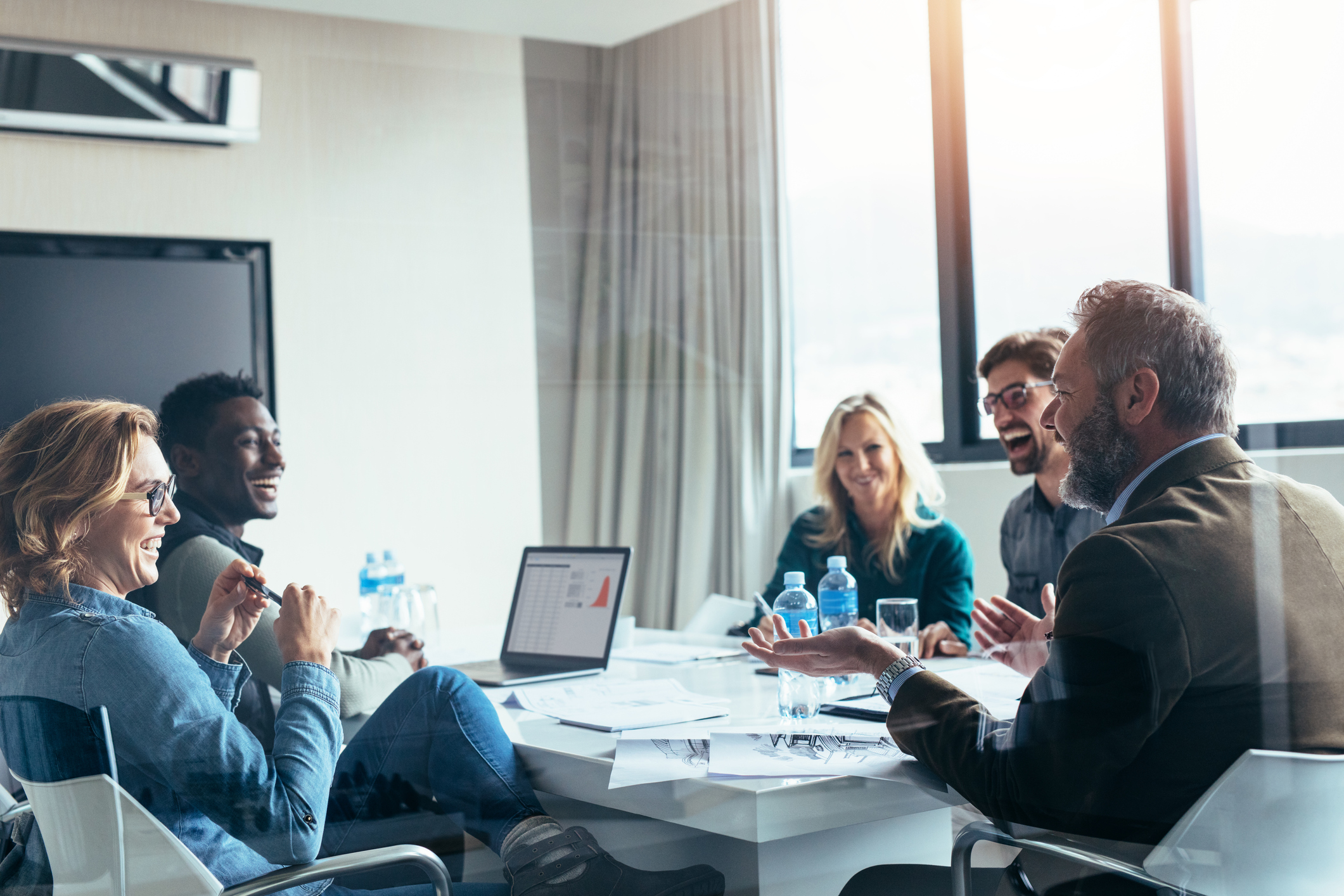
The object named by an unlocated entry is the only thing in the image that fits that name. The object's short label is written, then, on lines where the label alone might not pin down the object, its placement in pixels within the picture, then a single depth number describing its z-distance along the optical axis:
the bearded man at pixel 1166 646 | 1.21
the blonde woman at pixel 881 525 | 2.52
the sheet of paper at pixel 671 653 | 2.21
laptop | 1.82
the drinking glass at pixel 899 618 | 1.98
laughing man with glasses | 2.28
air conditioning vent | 1.35
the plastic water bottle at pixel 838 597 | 2.20
